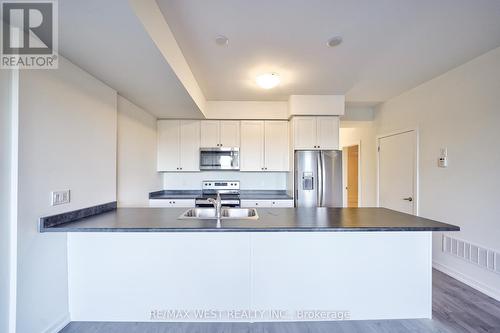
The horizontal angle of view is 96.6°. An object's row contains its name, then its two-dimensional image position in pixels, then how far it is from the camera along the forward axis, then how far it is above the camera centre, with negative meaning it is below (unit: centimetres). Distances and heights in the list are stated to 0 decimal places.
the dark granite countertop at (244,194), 374 -49
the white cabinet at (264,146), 404 +39
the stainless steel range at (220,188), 410 -39
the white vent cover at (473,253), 231 -98
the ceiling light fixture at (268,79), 272 +109
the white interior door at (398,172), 342 -7
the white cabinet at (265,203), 370 -59
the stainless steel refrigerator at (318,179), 365 -19
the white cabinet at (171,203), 362 -58
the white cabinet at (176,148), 400 +35
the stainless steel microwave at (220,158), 394 +17
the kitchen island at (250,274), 185 -89
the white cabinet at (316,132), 371 +59
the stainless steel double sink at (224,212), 236 -50
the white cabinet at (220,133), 402 +62
